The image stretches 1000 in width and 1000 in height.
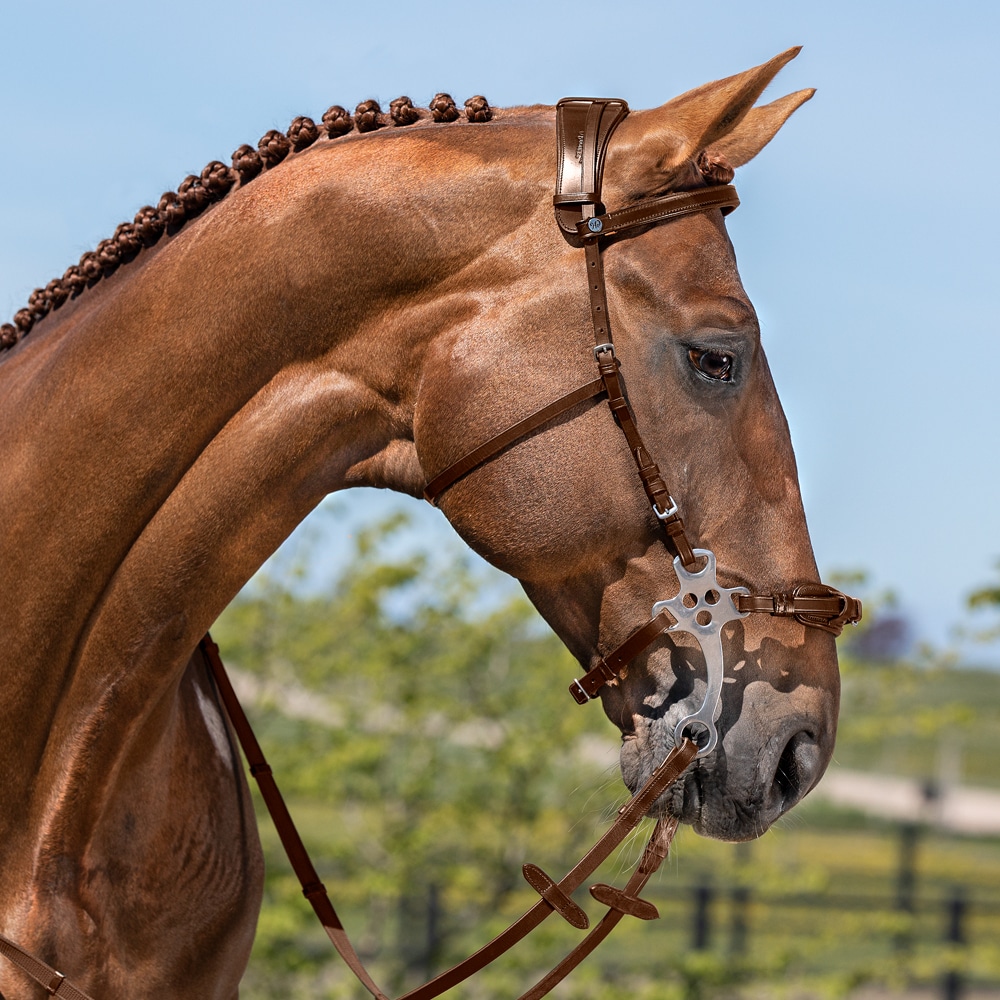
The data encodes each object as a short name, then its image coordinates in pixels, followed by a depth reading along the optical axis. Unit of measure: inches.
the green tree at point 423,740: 604.7
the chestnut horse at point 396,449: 169.6
